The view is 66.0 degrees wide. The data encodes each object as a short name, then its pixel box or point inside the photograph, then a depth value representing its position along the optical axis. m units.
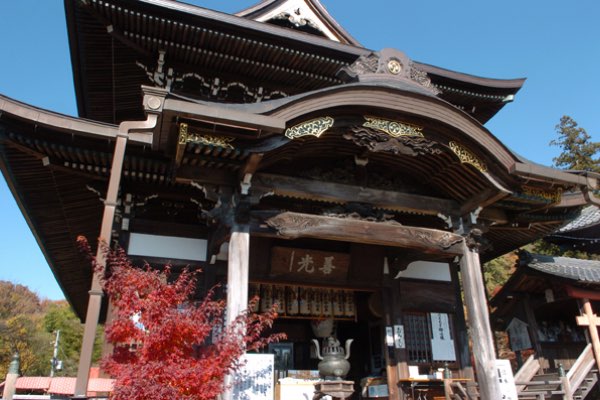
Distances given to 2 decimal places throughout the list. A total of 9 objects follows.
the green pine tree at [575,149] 23.73
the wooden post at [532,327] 12.10
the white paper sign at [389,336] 10.08
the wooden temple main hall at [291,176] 6.94
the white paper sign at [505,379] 7.65
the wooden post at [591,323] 10.64
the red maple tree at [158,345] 4.86
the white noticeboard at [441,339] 10.38
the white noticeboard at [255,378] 6.56
